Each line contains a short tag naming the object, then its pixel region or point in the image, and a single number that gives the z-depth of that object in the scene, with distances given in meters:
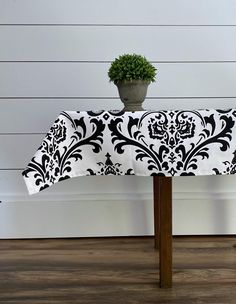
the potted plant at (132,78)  1.14
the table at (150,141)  1.05
